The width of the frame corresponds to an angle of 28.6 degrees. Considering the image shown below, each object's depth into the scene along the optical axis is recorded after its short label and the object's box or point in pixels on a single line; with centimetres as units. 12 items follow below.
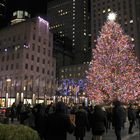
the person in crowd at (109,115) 2257
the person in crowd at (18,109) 2815
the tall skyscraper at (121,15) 10856
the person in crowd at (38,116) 1324
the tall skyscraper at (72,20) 16885
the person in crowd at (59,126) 628
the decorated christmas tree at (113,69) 3525
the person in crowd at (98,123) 1044
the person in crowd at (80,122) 1244
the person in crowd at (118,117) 1319
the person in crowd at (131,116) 1966
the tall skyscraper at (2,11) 10531
